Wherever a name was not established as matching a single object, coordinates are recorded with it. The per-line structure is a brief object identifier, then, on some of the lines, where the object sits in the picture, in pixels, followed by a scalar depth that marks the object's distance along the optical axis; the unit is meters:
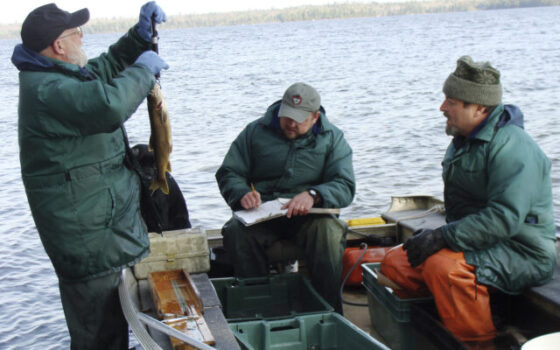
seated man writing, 4.46
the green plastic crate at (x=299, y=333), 3.74
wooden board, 3.39
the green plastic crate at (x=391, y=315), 3.86
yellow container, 5.50
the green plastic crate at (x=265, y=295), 4.45
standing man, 3.09
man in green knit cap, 3.47
